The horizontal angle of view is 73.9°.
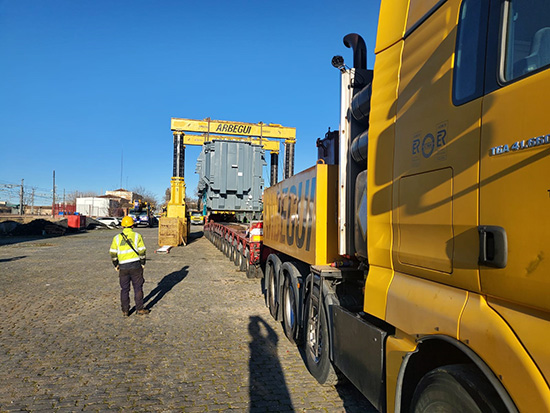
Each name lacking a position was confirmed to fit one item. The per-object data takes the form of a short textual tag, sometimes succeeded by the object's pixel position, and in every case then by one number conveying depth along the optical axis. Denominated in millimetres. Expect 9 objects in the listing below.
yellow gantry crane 18922
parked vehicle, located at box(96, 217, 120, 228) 37625
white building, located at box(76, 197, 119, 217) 61844
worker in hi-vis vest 6551
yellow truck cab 1496
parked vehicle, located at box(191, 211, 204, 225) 40094
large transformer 15469
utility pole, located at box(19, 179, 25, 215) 47325
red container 31281
